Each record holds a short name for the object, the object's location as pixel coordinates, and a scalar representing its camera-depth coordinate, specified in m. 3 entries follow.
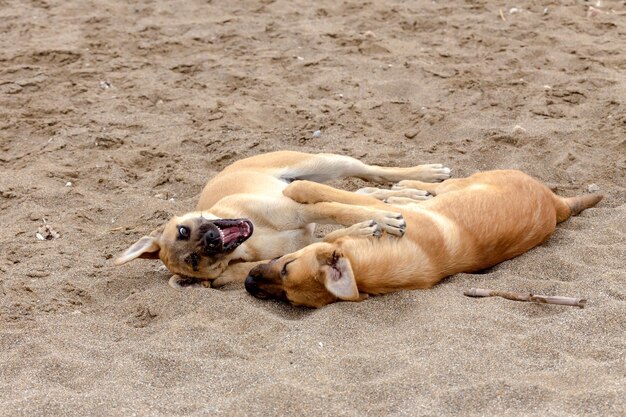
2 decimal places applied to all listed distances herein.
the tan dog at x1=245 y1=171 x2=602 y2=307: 4.89
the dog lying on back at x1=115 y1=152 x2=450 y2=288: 5.52
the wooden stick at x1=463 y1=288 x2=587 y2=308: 4.51
